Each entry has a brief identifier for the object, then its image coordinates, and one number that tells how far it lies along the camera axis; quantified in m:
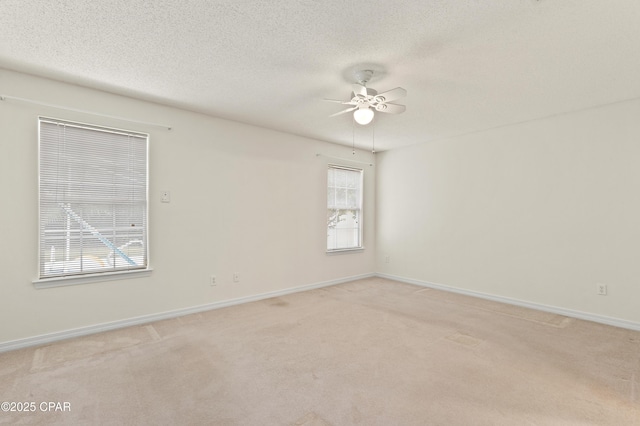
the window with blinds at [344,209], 5.35
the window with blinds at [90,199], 2.91
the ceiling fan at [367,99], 2.69
